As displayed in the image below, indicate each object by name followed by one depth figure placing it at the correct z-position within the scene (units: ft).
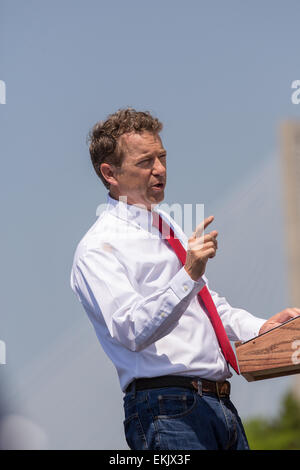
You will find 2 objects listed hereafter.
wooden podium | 20.07
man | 20.65
